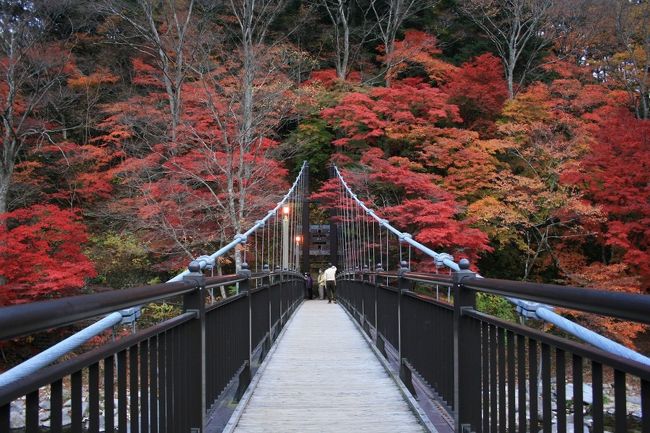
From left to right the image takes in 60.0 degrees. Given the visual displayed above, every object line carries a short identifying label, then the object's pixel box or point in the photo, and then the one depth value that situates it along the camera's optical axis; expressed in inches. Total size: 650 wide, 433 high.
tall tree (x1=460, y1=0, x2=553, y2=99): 860.0
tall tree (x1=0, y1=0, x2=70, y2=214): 615.5
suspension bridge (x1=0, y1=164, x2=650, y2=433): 51.7
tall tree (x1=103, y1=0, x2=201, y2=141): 708.7
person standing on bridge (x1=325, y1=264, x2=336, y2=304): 722.0
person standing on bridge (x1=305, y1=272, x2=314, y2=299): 897.5
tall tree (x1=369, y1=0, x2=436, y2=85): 944.2
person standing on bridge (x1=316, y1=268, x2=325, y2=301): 844.7
